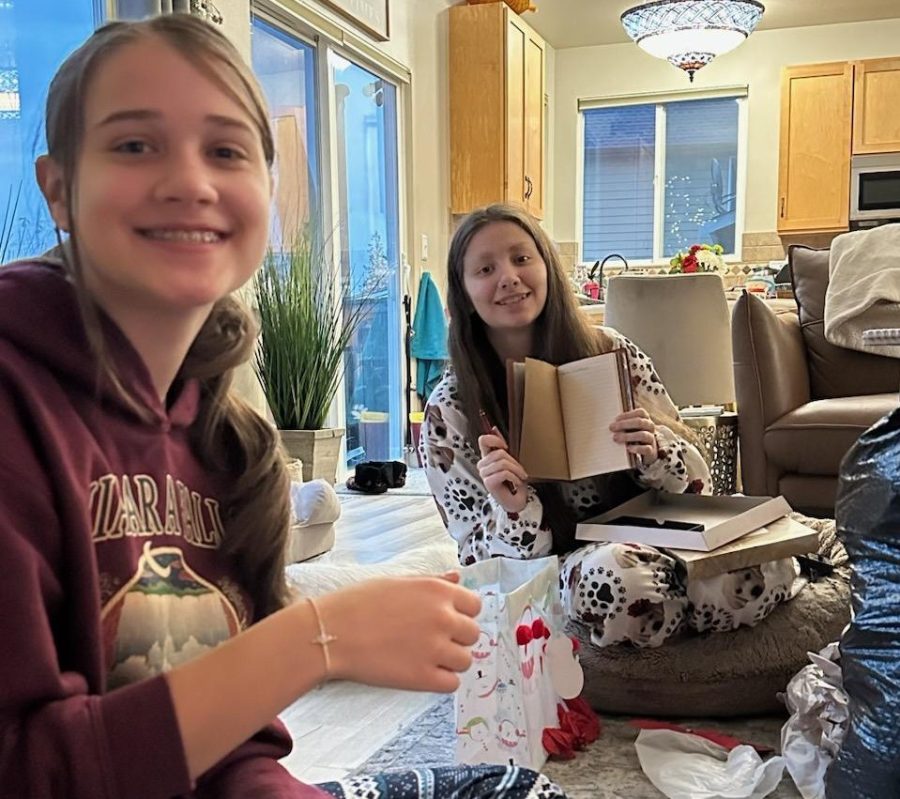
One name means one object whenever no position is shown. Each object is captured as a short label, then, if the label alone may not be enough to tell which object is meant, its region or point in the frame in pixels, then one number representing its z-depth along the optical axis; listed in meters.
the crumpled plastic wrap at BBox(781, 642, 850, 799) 1.29
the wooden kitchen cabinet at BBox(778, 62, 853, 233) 5.61
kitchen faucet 5.38
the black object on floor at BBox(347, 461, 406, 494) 3.82
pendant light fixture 4.43
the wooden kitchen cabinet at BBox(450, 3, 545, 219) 4.95
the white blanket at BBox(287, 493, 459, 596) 2.10
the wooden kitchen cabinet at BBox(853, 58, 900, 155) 5.53
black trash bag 1.03
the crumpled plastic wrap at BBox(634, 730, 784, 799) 1.32
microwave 5.53
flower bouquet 3.28
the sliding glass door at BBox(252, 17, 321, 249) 3.65
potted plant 2.92
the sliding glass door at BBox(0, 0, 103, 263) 2.22
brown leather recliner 2.57
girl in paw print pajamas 1.58
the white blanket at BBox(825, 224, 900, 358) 2.76
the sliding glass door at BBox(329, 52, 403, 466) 4.29
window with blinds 6.11
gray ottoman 1.58
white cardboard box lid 1.52
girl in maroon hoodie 0.53
